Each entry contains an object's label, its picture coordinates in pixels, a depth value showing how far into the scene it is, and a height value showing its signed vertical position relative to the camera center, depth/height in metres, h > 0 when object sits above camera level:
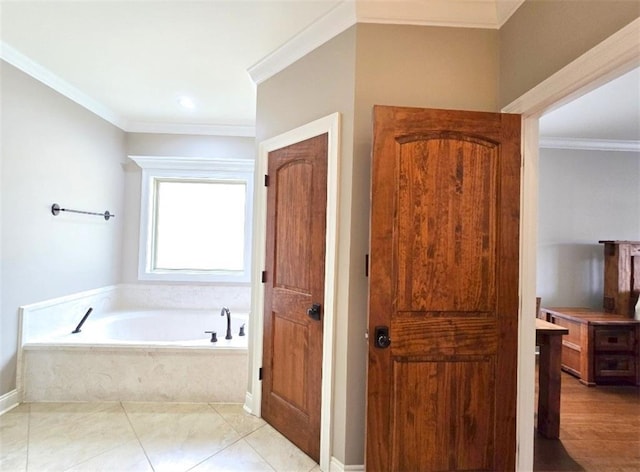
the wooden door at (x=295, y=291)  1.96 -0.29
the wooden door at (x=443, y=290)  1.61 -0.20
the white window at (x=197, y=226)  3.77 +0.20
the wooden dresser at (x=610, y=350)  3.12 -0.91
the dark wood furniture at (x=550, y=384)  2.29 -0.92
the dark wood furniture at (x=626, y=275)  3.31 -0.21
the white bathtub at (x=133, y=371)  2.55 -1.01
